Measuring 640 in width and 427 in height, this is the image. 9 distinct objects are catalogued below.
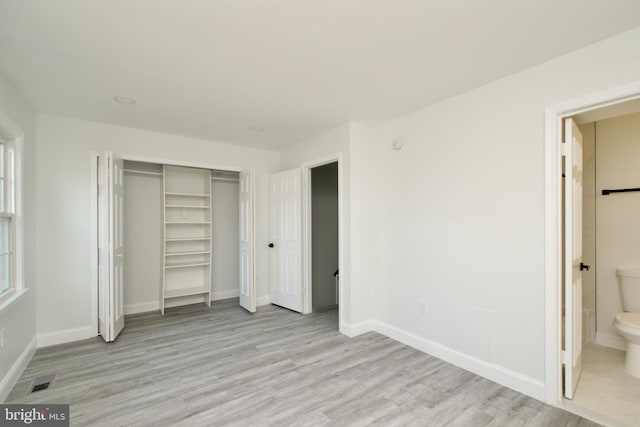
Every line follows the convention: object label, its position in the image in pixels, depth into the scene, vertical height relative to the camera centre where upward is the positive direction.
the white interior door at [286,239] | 4.38 -0.40
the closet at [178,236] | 4.46 -0.36
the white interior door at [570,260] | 2.22 -0.36
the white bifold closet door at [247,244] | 4.42 -0.47
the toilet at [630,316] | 2.51 -0.93
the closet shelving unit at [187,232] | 4.71 -0.31
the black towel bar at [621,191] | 3.01 +0.23
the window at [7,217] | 2.60 -0.03
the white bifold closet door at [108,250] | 3.36 -0.42
